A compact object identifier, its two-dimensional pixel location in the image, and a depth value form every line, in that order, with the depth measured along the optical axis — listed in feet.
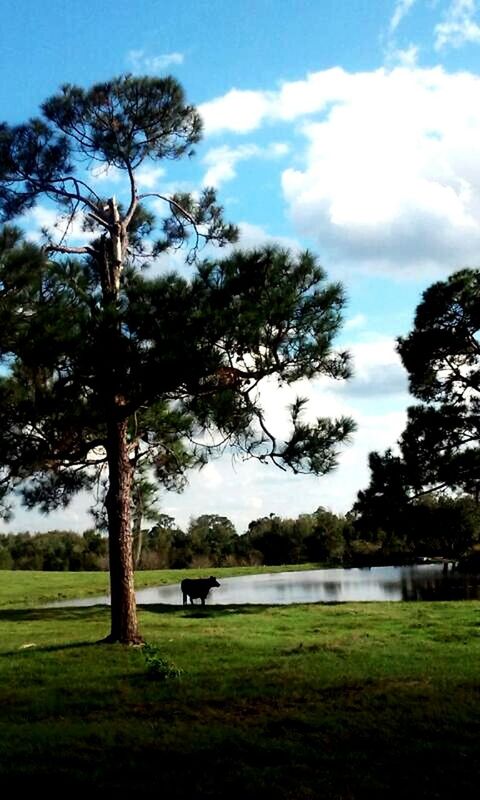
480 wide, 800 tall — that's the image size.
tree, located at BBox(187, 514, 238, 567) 211.61
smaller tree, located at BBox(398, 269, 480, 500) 66.54
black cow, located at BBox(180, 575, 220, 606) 76.64
